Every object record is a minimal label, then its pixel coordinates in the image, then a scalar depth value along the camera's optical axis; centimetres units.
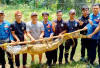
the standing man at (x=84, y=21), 468
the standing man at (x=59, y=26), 453
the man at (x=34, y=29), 436
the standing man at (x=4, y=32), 420
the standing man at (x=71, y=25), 458
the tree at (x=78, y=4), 1254
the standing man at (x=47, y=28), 452
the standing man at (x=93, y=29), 438
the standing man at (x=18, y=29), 420
